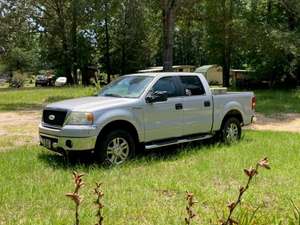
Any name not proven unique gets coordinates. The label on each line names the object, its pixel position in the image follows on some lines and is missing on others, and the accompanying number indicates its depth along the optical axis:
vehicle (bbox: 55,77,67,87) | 44.51
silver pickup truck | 7.77
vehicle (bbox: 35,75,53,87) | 50.91
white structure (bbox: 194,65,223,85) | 49.31
